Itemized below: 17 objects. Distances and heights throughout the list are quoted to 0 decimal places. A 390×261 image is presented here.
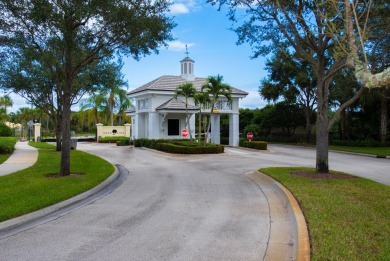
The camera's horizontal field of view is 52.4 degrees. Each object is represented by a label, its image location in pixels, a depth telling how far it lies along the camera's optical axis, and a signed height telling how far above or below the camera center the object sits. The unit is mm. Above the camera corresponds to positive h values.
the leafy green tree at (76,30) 12280 +3416
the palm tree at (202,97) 27183 +2291
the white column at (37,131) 48969 -212
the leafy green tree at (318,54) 13508 +2732
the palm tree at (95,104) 58906 +4033
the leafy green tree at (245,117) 49500 +1713
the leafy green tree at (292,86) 38969 +4707
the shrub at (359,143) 34444 -1009
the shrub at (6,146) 22453 -988
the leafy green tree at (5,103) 60994 +4220
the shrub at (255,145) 31312 -1153
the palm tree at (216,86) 26766 +3010
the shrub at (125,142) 37750 -1154
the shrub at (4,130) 32003 -115
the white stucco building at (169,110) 33750 +1813
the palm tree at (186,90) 27969 +2850
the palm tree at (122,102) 57903 +4170
